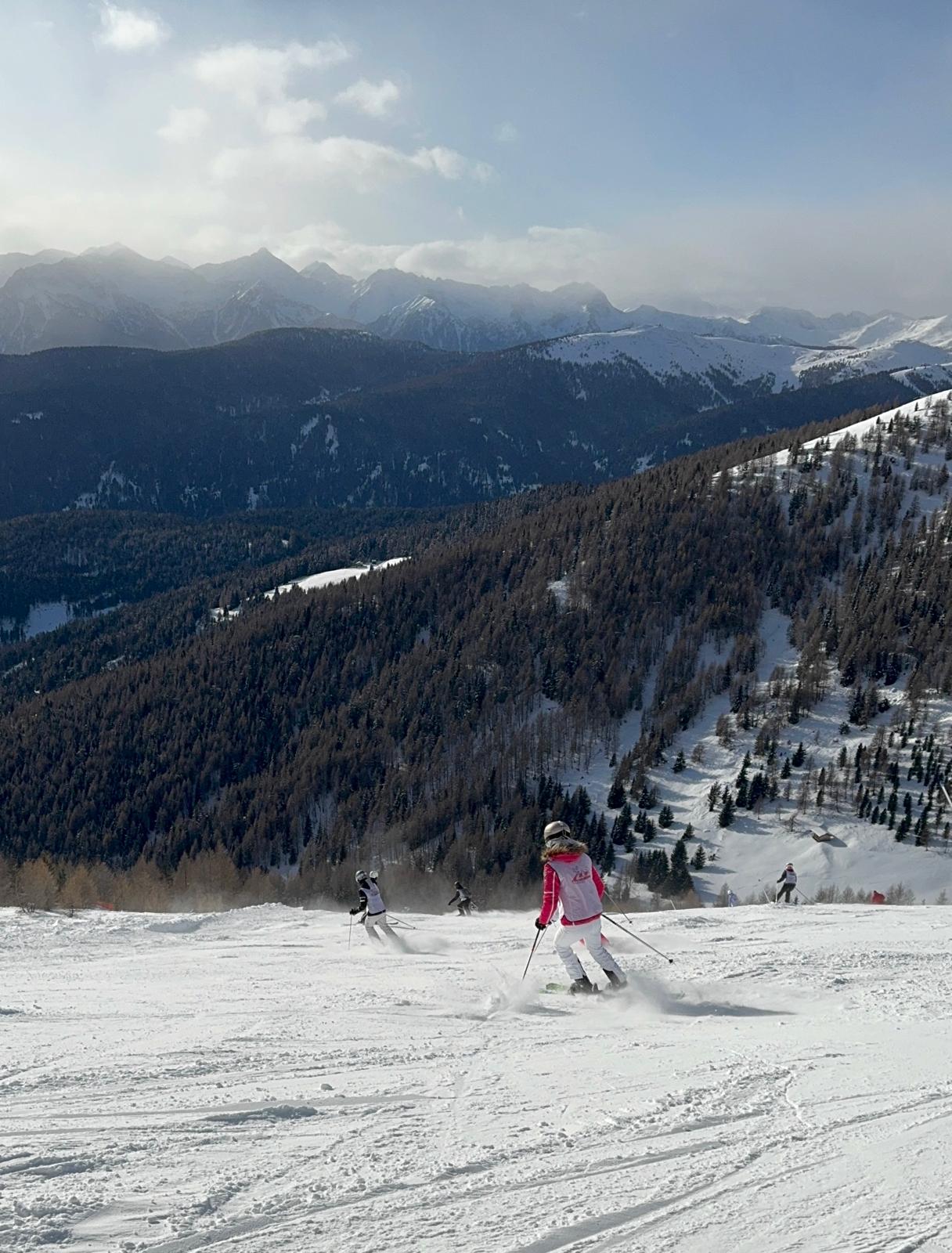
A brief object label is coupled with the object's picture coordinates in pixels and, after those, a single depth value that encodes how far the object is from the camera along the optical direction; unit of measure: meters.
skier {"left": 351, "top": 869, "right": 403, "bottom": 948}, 18.03
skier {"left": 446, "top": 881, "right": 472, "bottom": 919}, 27.88
